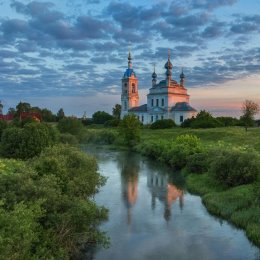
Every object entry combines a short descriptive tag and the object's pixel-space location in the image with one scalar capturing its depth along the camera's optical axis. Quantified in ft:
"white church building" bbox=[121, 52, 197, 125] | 274.77
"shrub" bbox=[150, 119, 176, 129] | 228.30
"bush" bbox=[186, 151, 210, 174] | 94.24
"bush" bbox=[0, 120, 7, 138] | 145.60
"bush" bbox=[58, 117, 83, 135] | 184.26
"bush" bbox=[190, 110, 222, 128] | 209.44
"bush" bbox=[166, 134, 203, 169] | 108.76
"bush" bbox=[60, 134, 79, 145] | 138.73
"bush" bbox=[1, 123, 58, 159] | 88.83
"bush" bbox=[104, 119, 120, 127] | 267.43
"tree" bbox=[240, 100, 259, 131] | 189.38
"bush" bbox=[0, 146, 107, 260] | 31.75
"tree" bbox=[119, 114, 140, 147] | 184.93
